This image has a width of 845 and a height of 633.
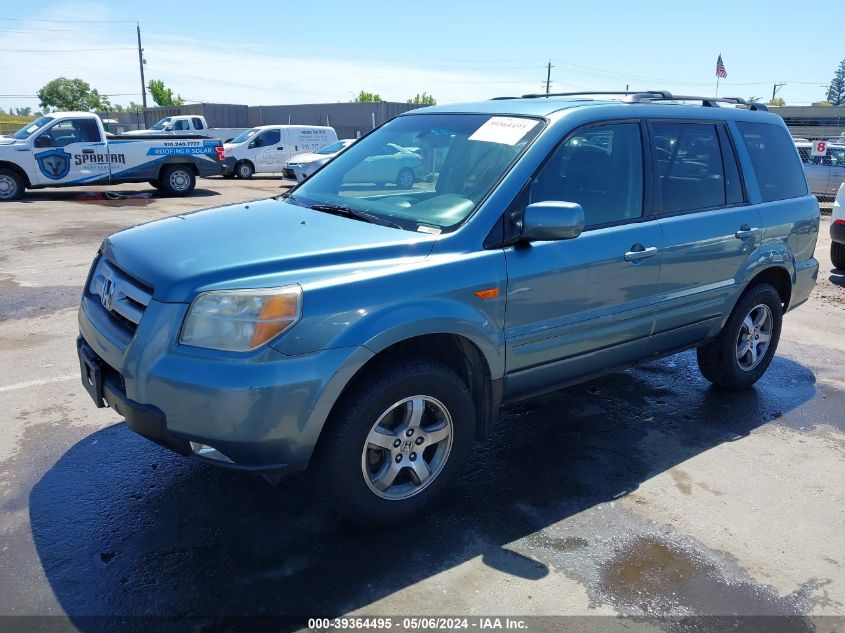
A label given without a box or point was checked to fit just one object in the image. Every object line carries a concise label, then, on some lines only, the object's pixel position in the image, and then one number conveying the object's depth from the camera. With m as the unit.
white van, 24.25
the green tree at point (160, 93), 84.69
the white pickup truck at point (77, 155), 15.30
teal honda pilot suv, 2.75
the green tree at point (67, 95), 90.12
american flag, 33.69
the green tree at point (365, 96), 95.36
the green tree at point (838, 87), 127.88
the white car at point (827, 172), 18.34
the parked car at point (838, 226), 9.33
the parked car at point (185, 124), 29.00
